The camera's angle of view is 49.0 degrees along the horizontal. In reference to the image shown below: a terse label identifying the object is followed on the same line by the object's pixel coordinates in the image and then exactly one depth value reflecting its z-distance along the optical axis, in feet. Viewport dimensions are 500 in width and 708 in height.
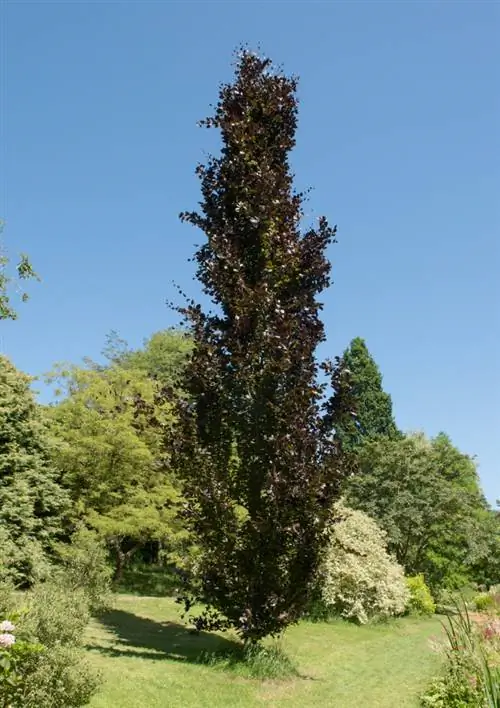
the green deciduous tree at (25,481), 67.21
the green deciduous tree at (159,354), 143.84
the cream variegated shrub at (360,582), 69.72
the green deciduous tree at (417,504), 102.53
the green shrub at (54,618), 26.63
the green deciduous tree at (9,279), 42.34
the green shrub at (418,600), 88.17
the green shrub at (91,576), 44.55
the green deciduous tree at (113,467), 72.28
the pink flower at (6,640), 17.42
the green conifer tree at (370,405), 147.56
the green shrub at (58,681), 23.25
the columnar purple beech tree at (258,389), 36.70
